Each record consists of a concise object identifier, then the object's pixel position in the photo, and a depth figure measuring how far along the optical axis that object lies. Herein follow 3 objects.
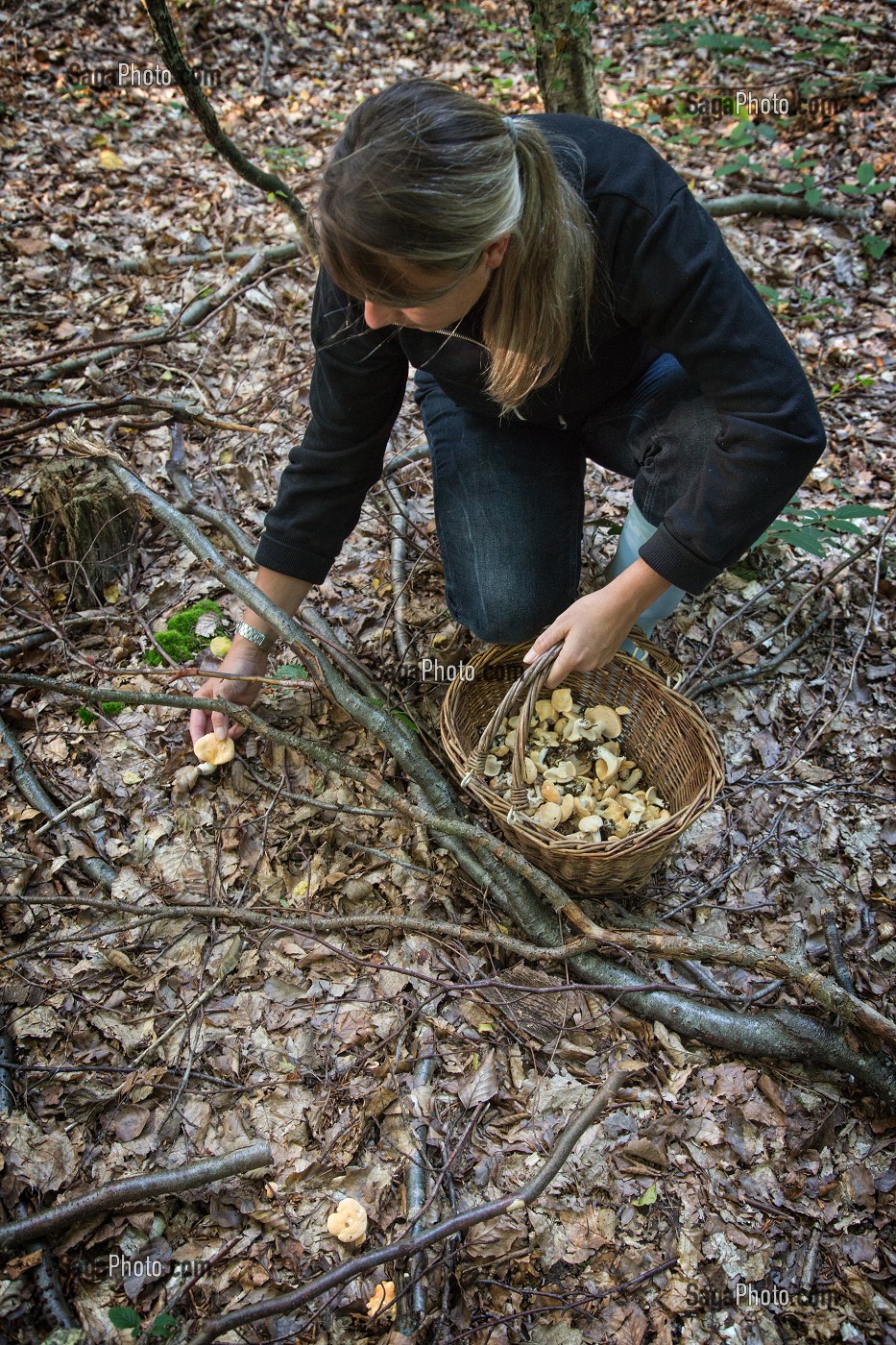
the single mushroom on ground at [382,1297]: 1.65
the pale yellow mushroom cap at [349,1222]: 1.69
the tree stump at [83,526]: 2.74
